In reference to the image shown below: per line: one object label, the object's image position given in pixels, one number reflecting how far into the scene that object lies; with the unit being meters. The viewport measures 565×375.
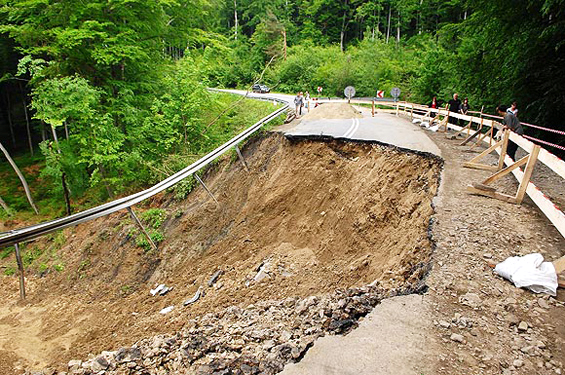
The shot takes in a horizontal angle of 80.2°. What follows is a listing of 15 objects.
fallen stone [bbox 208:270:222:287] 8.86
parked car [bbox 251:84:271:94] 39.03
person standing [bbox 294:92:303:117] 17.92
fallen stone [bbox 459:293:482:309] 4.06
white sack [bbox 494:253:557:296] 4.19
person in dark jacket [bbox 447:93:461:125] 15.09
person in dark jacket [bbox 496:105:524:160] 8.56
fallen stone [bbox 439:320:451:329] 3.75
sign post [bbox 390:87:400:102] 20.94
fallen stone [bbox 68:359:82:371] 5.39
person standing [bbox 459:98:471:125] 15.03
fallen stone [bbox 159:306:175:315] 8.20
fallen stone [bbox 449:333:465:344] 3.54
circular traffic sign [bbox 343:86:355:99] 21.55
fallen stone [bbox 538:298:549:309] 3.96
